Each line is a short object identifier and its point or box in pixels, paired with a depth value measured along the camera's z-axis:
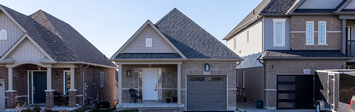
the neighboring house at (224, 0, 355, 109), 14.35
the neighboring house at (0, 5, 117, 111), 13.90
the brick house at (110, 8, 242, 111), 13.81
